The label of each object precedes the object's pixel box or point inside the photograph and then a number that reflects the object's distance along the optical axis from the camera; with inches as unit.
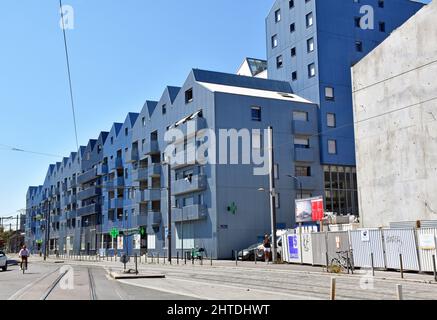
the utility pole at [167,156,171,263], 1828.9
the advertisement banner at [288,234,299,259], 1307.8
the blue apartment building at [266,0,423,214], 2066.9
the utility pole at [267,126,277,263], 1369.3
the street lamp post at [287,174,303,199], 1975.4
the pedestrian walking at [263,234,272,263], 1422.7
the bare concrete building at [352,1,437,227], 1193.4
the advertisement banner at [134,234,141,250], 2437.5
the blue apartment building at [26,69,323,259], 1889.8
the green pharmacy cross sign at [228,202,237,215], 1875.0
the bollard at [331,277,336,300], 357.7
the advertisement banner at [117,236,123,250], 2446.9
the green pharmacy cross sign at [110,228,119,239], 2680.9
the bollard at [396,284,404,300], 319.1
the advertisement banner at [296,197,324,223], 1370.8
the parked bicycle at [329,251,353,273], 985.9
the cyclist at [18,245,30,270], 1195.0
